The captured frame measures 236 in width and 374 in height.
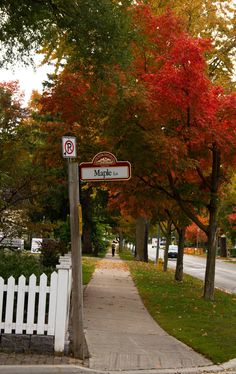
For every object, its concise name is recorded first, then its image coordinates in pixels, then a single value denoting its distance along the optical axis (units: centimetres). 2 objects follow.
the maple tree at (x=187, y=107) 1302
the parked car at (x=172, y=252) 6066
